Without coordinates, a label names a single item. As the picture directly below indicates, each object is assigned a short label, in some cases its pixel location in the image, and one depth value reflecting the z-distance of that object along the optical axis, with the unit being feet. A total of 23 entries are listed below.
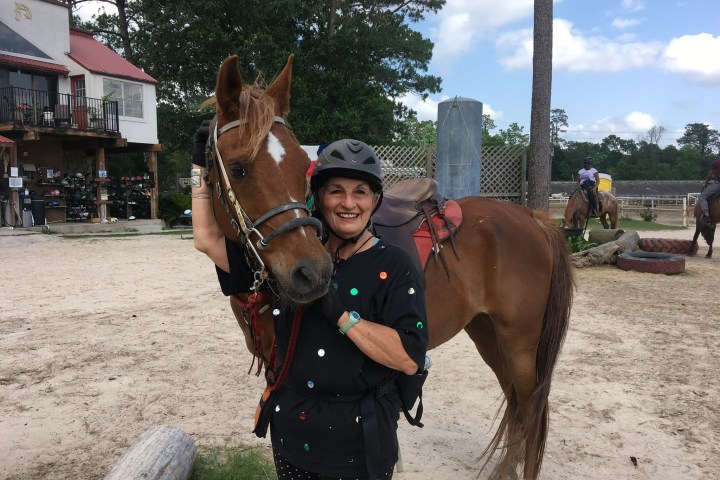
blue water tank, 30.71
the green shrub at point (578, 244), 35.19
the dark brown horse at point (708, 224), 37.73
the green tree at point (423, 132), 201.61
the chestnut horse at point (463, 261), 5.40
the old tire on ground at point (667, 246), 37.19
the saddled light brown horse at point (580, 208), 47.65
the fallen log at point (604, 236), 37.83
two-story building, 60.13
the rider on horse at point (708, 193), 37.48
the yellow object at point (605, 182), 79.08
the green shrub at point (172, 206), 70.49
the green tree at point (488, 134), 181.52
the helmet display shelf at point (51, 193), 65.57
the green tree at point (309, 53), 75.51
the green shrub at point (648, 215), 75.45
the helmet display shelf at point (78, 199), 67.92
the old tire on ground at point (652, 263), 30.32
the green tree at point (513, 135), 202.10
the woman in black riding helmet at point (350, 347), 4.98
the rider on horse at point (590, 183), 46.96
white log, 8.48
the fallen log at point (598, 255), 32.89
